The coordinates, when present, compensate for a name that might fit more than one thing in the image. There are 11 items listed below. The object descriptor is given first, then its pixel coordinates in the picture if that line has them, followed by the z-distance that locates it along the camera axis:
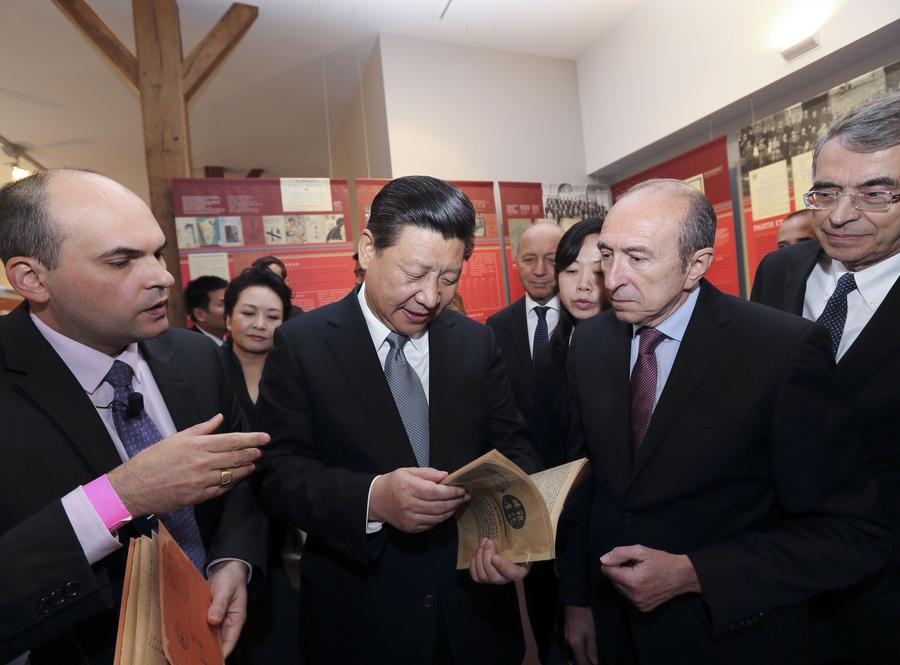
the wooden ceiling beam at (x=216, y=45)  4.77
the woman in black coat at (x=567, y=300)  2.49
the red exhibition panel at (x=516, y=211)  5.59
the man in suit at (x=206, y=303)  4.25
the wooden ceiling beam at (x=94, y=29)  4.44
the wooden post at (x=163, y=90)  4.59
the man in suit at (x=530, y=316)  2.90
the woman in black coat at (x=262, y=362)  1.90
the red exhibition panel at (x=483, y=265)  5.38
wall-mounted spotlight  3.81
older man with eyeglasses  1.42
